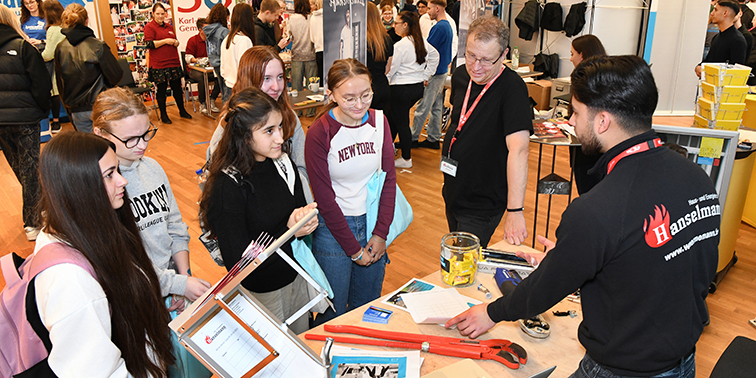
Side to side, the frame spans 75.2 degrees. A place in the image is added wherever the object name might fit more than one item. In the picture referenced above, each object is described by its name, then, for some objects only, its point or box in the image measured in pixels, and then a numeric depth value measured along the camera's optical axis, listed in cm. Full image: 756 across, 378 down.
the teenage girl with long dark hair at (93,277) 114
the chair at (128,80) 616
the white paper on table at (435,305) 164
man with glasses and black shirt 208
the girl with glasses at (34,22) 608
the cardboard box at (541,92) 737
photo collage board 764
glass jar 186
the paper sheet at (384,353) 144
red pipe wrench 148
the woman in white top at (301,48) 671
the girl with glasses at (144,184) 180
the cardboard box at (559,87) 678
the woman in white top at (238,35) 492
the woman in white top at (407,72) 521
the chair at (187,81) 796
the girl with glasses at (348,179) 208
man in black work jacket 115
